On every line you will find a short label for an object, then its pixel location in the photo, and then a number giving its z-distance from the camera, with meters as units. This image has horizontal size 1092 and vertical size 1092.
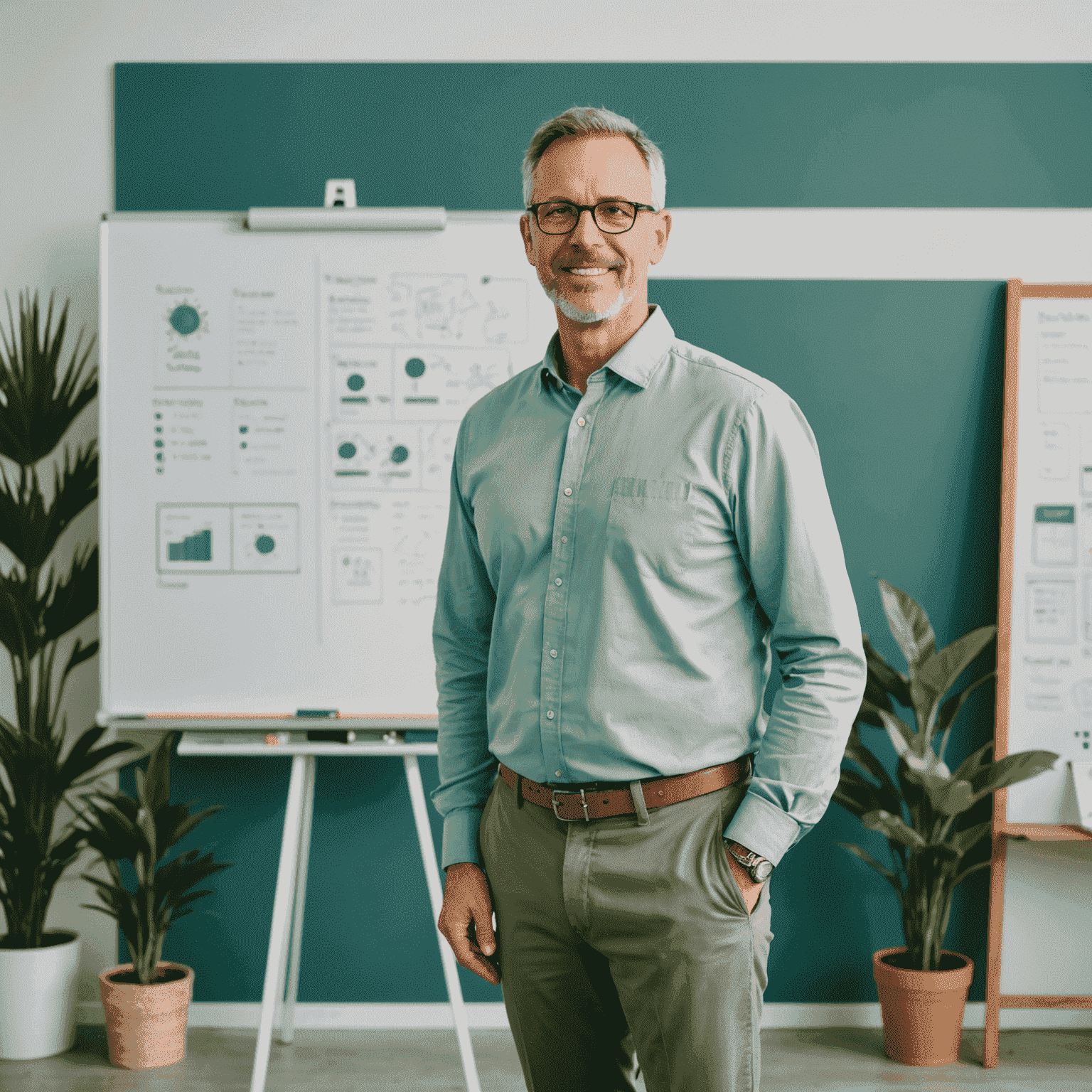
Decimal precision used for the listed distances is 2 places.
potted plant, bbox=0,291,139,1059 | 2.43
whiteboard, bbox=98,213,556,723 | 2.44
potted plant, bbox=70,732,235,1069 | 2.38
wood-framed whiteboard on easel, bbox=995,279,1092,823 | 2.58
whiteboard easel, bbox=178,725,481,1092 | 2.12
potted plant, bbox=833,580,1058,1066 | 2.43
